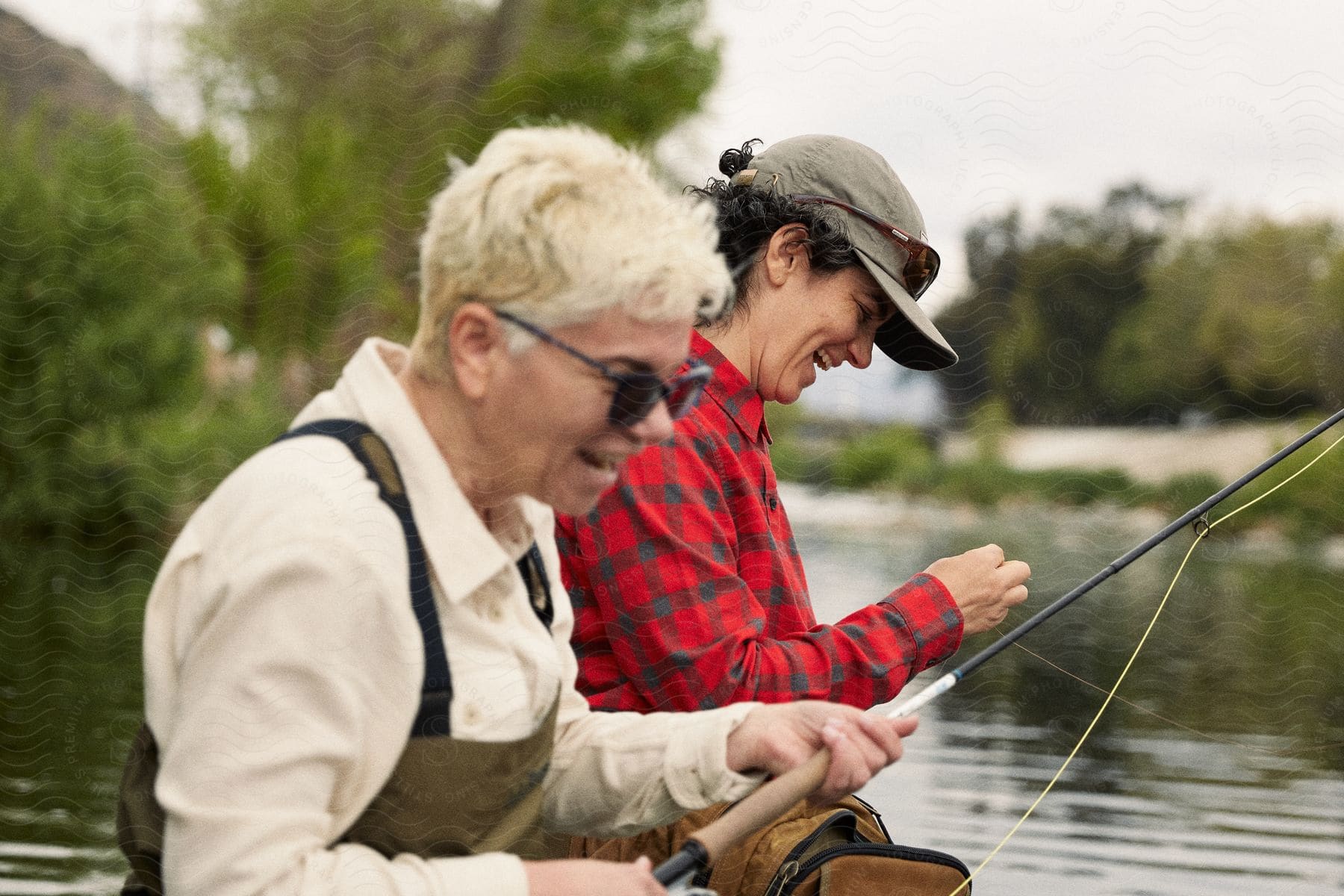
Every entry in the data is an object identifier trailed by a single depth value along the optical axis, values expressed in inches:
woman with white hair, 74.1
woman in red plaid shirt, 89.3
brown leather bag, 89.6
